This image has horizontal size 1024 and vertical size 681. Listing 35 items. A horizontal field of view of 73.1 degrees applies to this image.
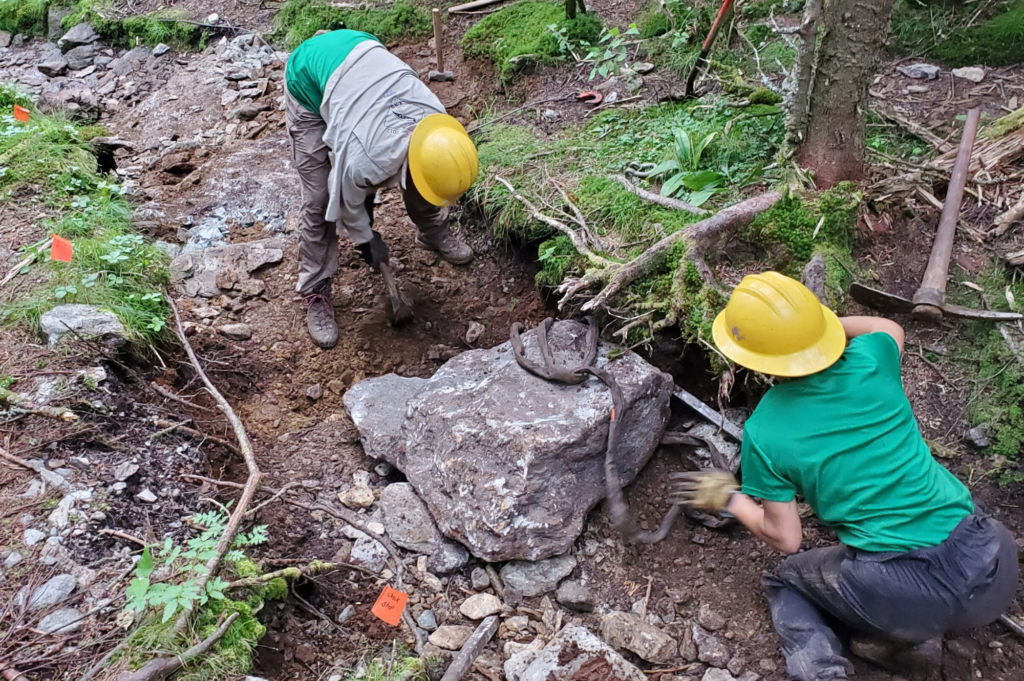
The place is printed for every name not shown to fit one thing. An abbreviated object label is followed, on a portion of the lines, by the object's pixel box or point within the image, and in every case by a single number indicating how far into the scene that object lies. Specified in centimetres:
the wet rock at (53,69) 616
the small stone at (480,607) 233
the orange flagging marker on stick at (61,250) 317
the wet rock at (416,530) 249
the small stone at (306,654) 216
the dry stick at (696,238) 273
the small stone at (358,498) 268
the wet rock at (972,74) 349
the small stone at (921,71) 360
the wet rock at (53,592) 200
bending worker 289
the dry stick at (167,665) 179
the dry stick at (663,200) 301
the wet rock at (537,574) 240
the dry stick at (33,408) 251
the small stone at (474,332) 349
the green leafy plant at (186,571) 180
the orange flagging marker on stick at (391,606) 221
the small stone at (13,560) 207
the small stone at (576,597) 234
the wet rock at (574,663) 198
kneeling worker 181
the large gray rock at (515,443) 239
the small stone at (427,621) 229
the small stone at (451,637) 222
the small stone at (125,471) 240
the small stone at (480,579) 245
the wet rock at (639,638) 217
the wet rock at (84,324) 286
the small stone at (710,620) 225
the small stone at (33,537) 213
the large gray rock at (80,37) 629
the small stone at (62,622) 194
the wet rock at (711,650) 216
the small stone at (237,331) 344
